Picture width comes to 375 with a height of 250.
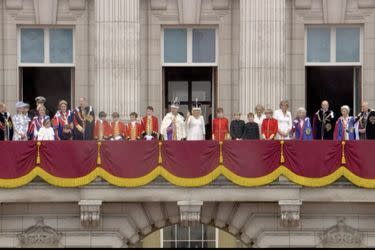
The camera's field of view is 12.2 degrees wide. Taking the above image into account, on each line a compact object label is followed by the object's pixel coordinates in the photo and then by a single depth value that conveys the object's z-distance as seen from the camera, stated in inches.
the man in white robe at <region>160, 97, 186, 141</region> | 2571.4
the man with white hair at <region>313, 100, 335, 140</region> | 2588.6
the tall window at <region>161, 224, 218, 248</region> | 3671.3
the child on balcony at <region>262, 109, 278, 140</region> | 2524.6
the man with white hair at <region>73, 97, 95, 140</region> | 2561.5
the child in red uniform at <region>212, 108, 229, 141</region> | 2571.4
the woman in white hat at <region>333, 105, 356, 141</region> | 2561.5
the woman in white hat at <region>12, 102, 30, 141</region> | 2559.1
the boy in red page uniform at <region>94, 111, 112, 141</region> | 2573.8
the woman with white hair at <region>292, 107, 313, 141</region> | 2551.7
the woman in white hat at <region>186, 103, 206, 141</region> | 2571.4
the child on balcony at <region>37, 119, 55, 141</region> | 2534.4
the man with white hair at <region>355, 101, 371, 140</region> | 2549.2
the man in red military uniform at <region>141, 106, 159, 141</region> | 2588.6
